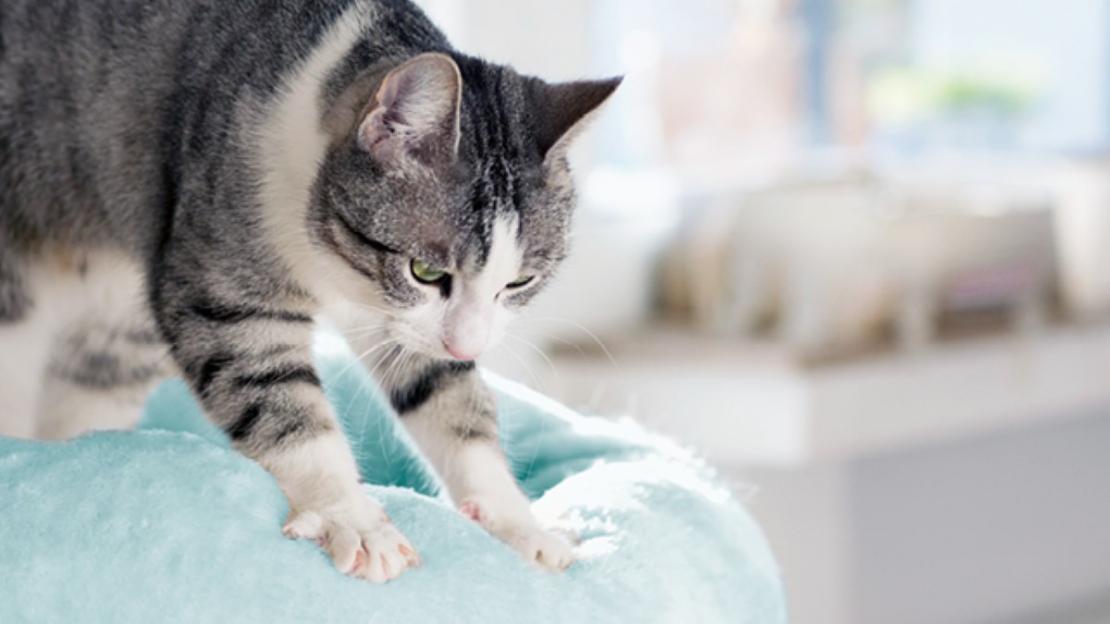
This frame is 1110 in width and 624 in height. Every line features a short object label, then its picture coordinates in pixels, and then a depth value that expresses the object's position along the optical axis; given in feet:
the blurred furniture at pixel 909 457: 5.95
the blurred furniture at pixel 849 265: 6.16
